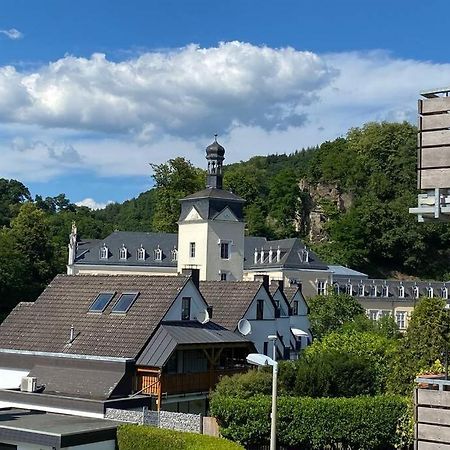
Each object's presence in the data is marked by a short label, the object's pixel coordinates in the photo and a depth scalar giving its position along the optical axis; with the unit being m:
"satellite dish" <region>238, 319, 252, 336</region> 30.09
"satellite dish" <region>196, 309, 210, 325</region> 28.67
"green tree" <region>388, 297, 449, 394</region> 24.99
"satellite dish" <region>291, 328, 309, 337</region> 42.31
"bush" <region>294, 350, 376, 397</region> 24.66
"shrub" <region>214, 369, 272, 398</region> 23.80
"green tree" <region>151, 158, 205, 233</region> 78.56
